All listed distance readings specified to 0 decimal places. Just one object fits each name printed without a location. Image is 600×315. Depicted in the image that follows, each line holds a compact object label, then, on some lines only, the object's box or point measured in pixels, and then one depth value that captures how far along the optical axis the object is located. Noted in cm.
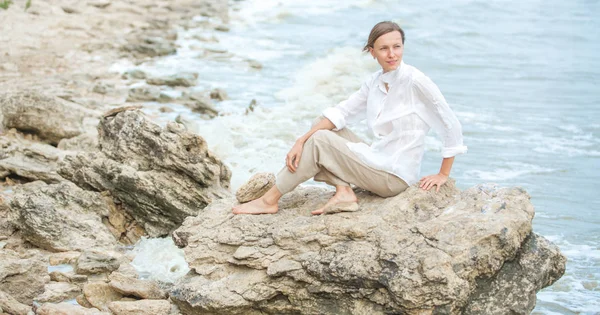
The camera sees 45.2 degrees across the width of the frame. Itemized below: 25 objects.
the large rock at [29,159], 742
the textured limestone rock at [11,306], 477
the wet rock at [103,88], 1191
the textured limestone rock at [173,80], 1298
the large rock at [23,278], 512
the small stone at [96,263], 558
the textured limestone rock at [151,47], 1532
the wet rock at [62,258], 579
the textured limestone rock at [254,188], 539
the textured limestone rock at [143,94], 1178
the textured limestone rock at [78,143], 847
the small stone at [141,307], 492
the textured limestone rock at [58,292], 513
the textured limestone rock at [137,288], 519
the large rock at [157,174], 669
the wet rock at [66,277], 542
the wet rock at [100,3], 1858
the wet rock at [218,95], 1248
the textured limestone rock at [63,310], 480
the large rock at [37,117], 867
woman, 495
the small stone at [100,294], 511
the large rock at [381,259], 435
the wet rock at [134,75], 1316
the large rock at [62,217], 611
